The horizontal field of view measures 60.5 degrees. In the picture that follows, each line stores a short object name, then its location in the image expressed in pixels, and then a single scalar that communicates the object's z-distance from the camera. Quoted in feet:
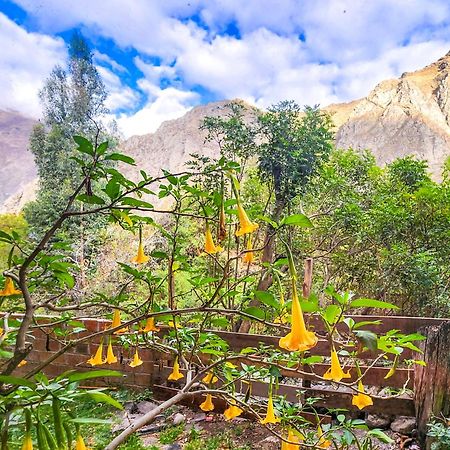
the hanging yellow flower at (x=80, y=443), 1.47
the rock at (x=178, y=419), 7.27
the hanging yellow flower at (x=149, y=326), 3.13
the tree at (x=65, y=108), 26.84
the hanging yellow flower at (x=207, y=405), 4.51
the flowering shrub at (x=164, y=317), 1.50
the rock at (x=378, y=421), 6.30
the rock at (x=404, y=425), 6.04
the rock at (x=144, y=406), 7.86
